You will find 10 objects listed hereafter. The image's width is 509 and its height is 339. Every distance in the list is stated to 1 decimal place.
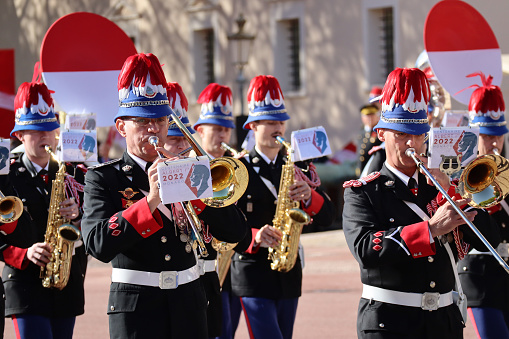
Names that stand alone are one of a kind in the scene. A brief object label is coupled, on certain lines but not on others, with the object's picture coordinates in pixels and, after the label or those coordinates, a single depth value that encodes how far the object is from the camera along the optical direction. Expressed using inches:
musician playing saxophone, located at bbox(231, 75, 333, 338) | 593.6
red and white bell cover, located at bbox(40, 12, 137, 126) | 616.7
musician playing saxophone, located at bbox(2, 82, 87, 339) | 555.5
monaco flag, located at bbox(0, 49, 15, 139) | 721.0
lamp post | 1633.9
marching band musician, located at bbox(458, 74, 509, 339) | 564.1
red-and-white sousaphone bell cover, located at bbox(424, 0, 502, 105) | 673.6
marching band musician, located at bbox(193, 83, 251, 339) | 650.8
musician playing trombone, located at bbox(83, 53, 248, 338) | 414.0
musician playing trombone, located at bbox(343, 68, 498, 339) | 415.2
